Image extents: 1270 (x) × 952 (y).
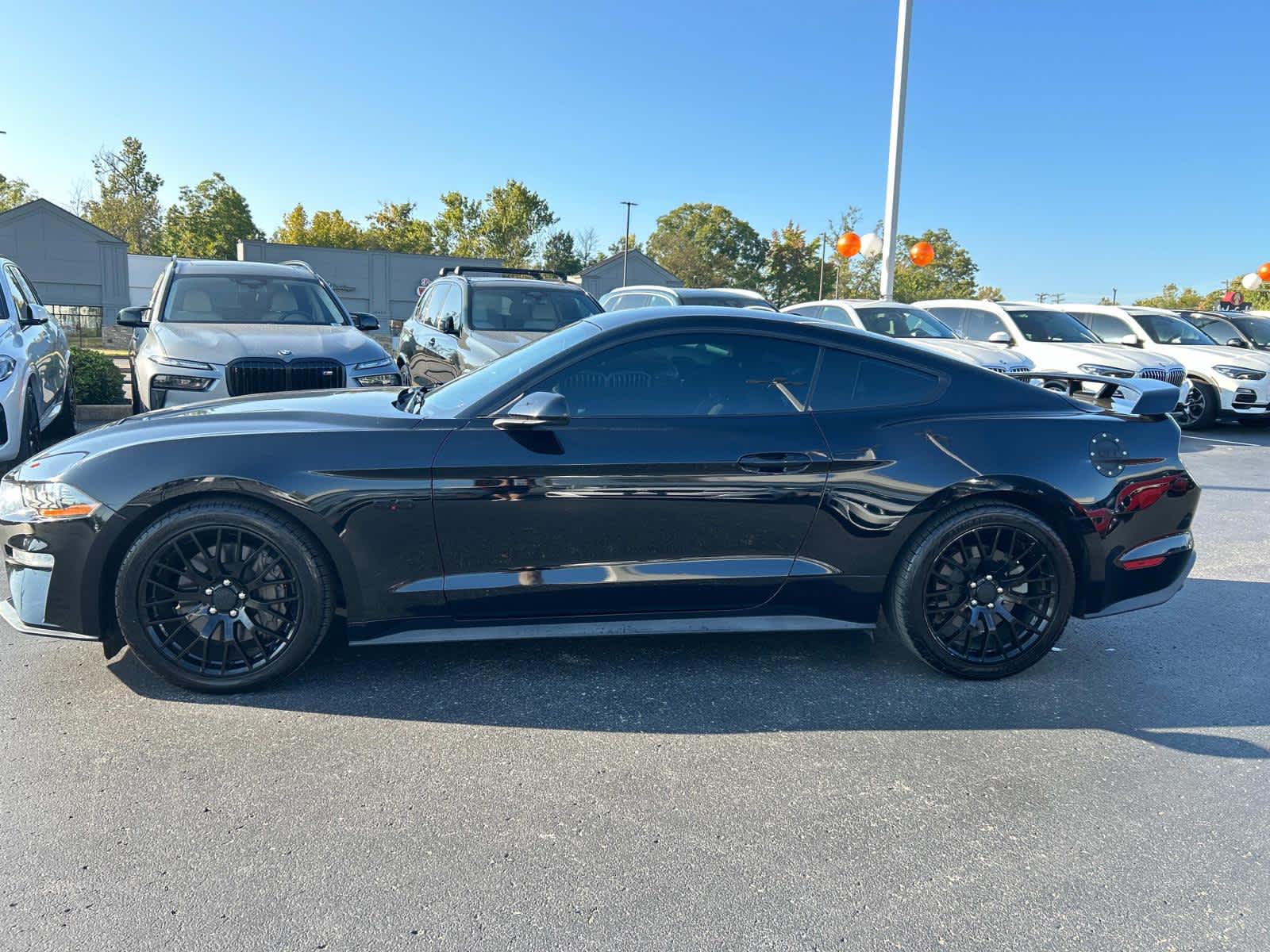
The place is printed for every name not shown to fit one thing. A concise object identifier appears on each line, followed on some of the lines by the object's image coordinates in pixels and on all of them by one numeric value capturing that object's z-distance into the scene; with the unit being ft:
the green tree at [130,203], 216.54
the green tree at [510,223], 201.77
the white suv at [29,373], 20.89
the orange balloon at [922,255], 59.31
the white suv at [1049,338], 37.96
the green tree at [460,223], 209.46
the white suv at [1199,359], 41.42
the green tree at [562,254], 229.04
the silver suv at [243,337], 23.72
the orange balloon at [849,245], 58.75
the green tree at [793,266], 237.86
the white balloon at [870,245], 61.62
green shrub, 32.76
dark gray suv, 27.50
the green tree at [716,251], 245.04
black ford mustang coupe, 10.87
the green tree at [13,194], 208.75
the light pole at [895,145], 51.01
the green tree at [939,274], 218.11
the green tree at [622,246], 261.44
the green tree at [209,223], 203.31
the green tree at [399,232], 218.18
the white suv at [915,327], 36.40
